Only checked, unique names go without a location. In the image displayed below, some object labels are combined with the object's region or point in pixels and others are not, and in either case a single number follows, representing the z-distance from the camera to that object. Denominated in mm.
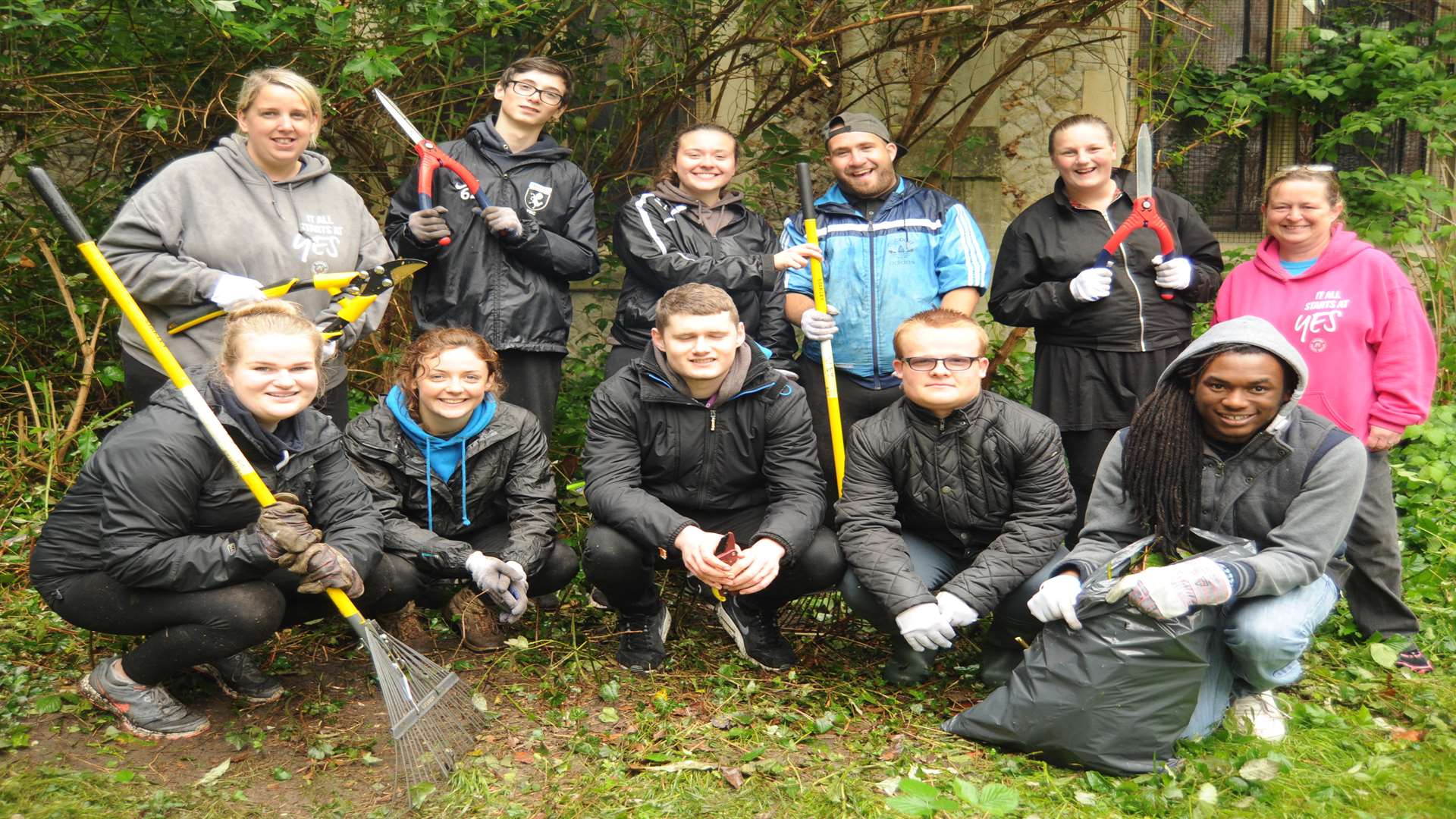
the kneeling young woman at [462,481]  3625
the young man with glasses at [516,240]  4109
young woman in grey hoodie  3496
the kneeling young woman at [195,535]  3023
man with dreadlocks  3021
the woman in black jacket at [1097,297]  4082
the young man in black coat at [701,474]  3588
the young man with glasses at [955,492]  3439
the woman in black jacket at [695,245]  4098
